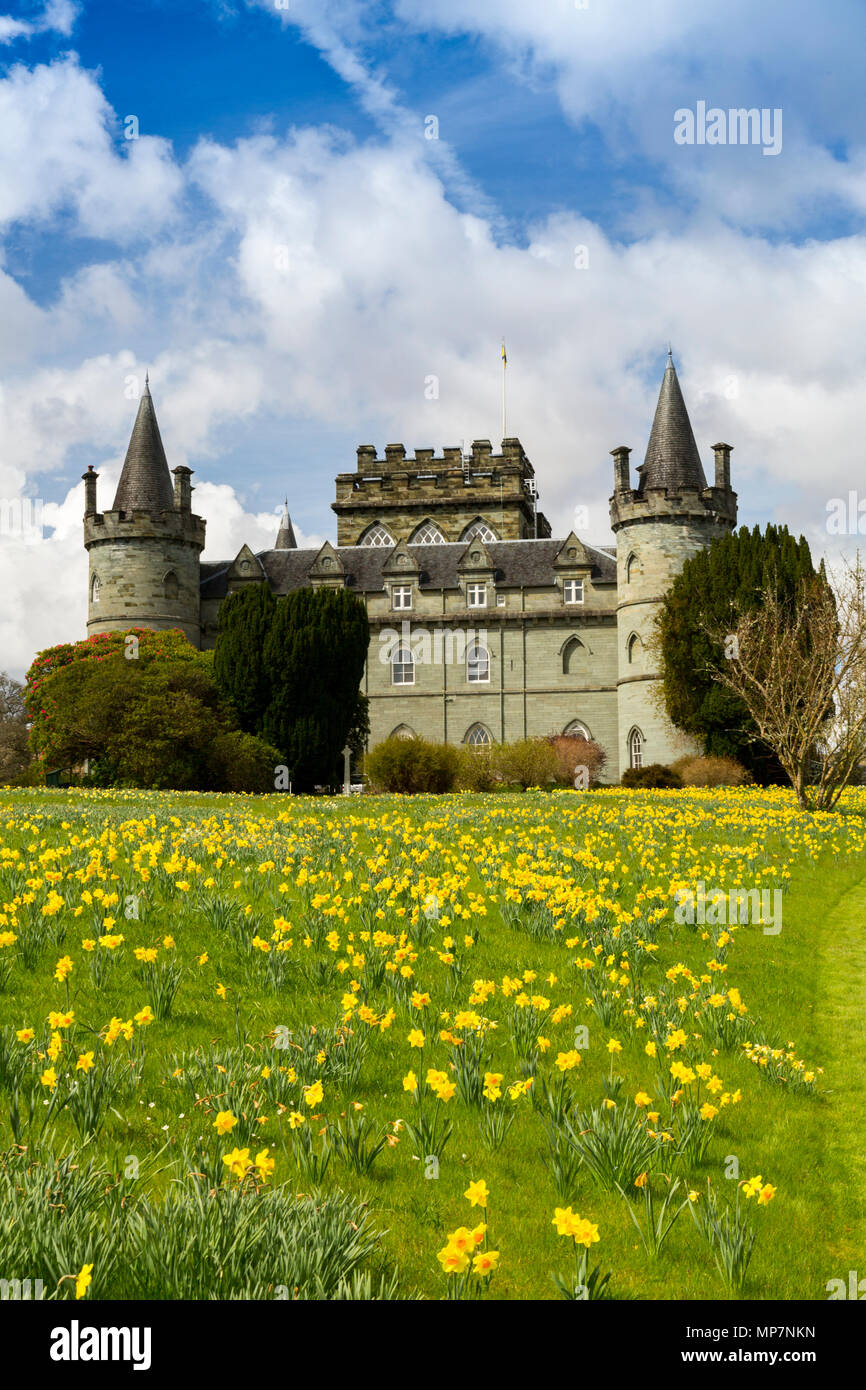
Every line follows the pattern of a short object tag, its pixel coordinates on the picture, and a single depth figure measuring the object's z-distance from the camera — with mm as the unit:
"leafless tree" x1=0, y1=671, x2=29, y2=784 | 56969
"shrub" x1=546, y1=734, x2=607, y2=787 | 41906
